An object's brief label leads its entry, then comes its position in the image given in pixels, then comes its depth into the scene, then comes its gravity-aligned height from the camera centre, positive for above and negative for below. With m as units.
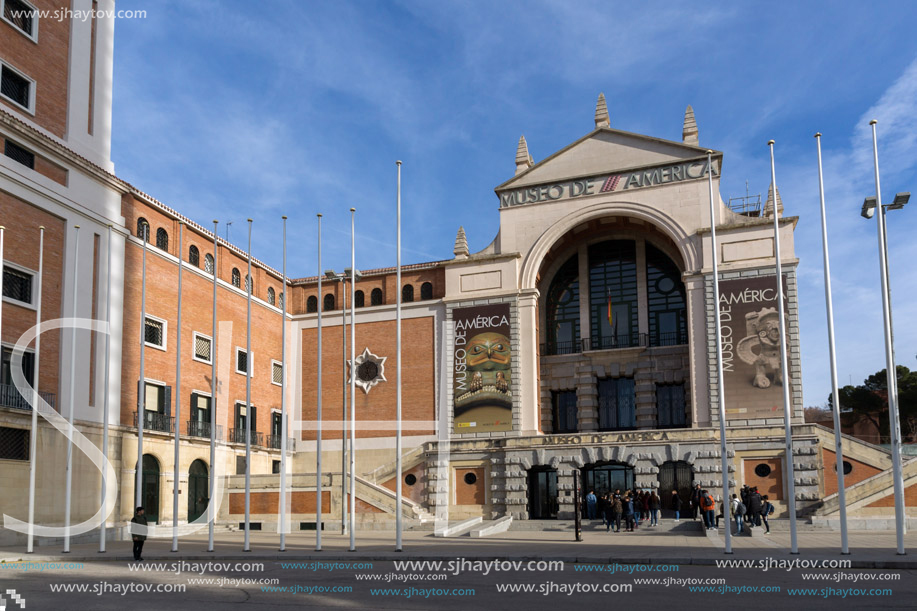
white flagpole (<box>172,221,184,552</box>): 26.43 +0.12
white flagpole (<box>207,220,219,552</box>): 25.98 -0.32
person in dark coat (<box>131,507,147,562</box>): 22.41 -2.55
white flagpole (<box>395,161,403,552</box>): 24.06 +0.26
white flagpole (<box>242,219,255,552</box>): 26.72 +0.10
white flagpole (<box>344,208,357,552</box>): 25.08 +0.40
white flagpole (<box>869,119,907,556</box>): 20.36 +0.85
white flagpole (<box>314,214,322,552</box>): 25.58 -1.89
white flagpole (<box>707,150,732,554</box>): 21.57 -0.19
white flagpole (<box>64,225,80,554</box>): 26.25 -1.66
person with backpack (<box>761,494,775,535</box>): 30.01 -3.05
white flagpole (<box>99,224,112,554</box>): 26.20 +0.51
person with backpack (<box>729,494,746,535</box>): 29.98 -2.97
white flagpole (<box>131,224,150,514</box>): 27.61 -0.41
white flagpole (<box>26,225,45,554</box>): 25.78 -0.04
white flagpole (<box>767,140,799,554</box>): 21.22 +0.11
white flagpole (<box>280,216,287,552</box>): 25.61 -1.22
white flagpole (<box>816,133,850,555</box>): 20.84 +0.53
